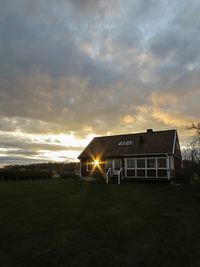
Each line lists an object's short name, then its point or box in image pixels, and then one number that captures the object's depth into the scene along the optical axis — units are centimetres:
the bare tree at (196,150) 2140
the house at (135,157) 2453
